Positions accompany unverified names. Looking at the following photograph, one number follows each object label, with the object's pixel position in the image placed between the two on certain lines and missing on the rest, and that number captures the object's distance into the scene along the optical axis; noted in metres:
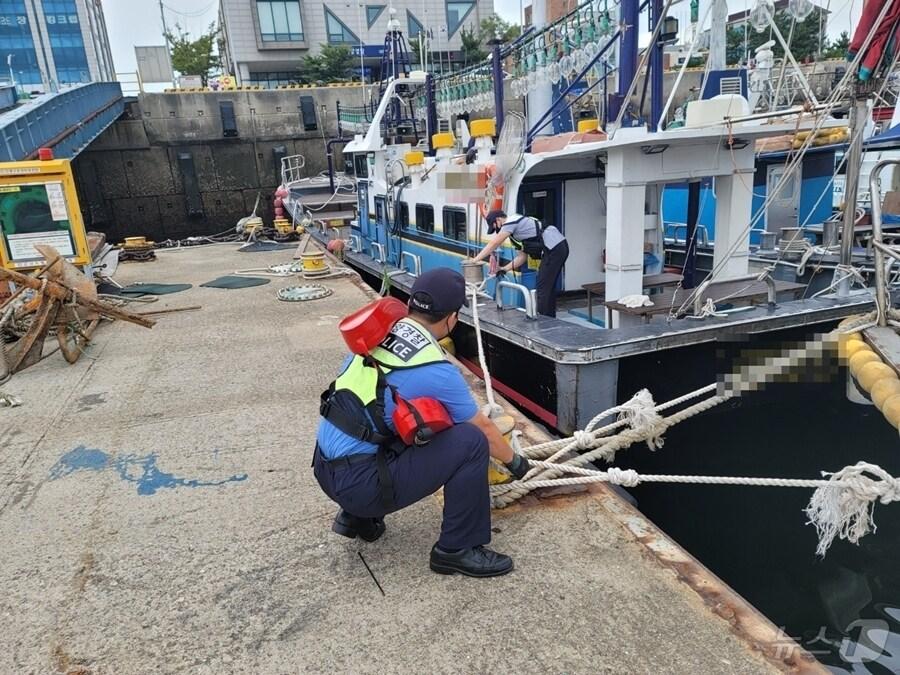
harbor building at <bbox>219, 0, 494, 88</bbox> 35.34
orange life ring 5.95
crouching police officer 2.37
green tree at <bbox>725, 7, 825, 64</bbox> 13.99
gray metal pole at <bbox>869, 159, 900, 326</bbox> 3.22
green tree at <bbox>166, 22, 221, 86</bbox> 37.59
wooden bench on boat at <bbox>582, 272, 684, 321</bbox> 5.77
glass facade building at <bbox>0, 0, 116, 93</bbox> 53.34
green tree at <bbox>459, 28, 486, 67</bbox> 32.52
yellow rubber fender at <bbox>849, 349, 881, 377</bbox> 2.90
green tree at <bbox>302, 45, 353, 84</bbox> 32.12
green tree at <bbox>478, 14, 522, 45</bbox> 38.18
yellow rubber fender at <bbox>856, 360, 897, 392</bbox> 2.75
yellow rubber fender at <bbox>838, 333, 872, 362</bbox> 3.04
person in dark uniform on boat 5.60
